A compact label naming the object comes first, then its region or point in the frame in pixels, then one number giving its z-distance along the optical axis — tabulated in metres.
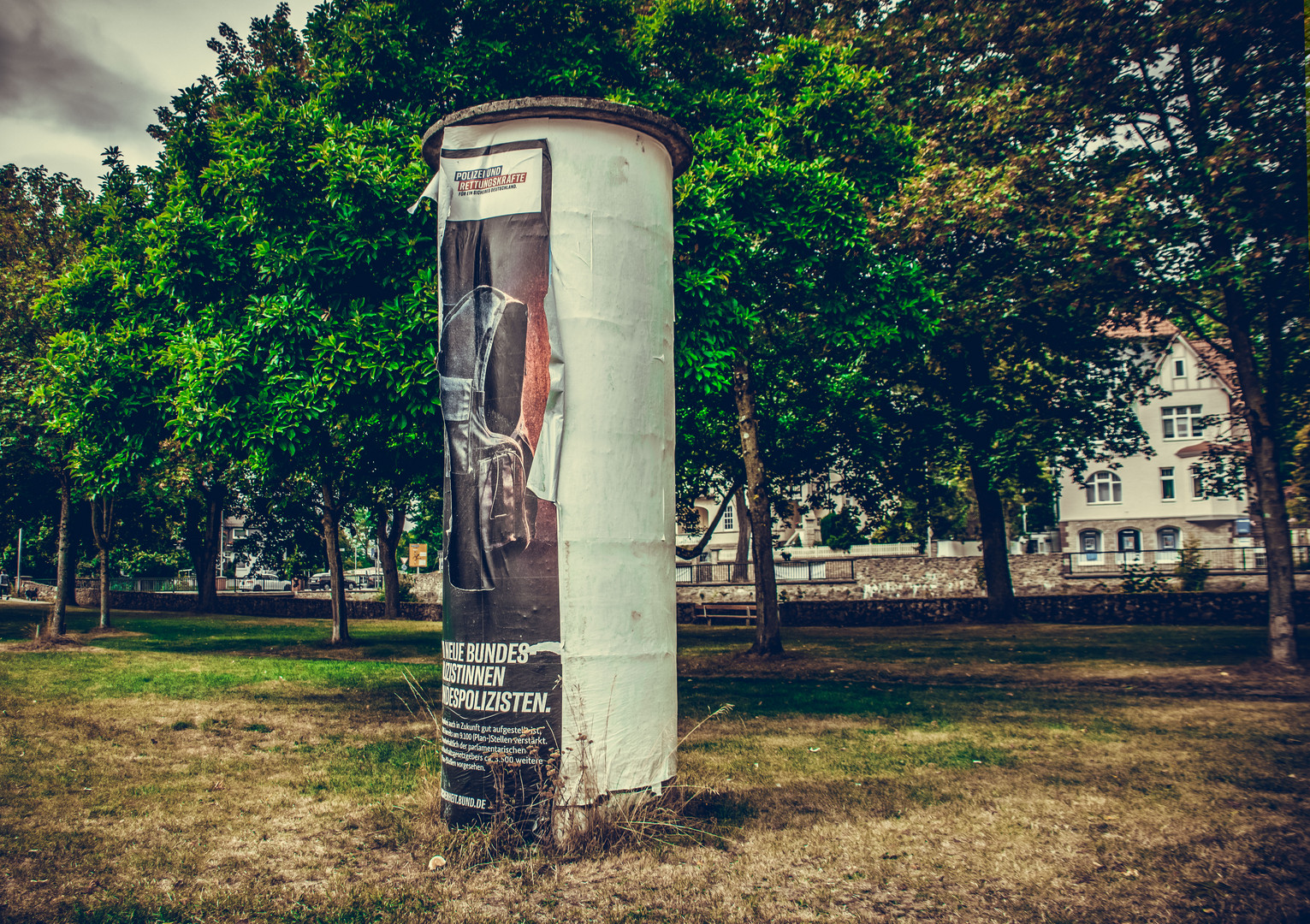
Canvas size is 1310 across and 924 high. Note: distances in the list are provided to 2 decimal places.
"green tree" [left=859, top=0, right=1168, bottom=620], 14.79
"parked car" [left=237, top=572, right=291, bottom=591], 60.78
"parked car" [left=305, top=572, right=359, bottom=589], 57.49
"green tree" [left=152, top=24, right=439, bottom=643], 8.92
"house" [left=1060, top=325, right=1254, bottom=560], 47.22
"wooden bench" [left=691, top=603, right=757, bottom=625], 28.80
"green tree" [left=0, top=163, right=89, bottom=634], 18.05
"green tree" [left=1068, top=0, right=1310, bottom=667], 13.18
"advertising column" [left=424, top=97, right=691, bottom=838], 5.56
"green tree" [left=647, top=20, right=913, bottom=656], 9.68
